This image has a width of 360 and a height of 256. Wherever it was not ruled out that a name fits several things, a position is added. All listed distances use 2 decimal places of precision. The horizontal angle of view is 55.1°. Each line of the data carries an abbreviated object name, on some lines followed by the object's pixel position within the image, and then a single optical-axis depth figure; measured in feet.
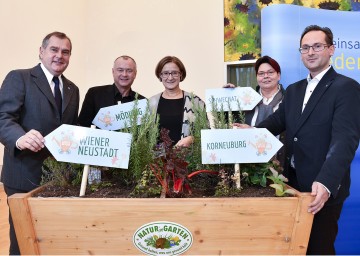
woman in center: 7.84
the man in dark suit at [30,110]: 5.64
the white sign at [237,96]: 7.11
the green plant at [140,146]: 4.50
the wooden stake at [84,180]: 4.19
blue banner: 9.18
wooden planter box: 3.89
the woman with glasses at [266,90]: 7.31
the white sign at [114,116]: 6.08
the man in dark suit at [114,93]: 8.63
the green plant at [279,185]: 4.01
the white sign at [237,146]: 4.37
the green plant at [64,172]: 4.60
